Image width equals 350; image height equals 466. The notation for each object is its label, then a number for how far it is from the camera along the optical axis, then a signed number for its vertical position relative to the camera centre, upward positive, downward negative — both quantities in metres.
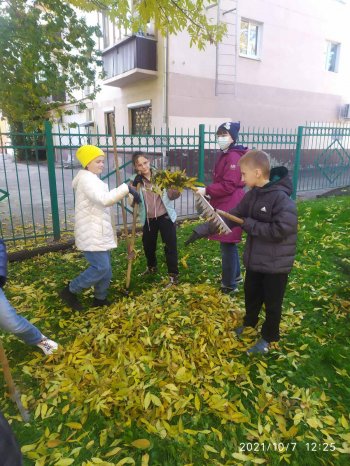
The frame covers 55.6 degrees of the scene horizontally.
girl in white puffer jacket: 2.91 -0.65
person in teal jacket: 3.53 -0.77
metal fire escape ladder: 11.11 +2.91
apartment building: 10.70 +2.45
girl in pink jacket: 3.10 -0.36
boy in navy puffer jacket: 2.27 -0.57
